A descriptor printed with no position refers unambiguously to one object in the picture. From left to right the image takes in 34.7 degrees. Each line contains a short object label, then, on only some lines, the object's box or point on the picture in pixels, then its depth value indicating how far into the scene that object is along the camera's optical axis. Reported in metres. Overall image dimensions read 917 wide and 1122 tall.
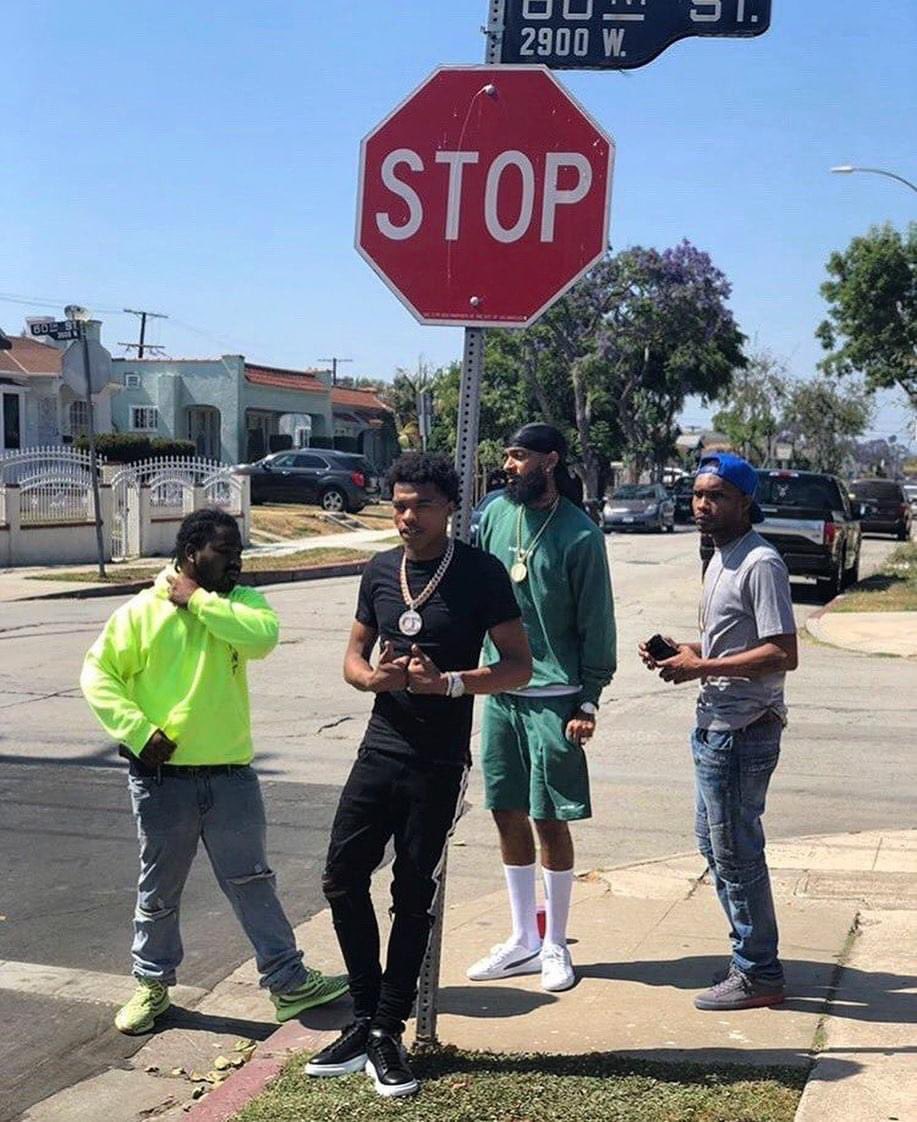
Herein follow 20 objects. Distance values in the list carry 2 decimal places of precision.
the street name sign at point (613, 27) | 4.80
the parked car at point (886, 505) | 42.75
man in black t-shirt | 4.38
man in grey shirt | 4.87
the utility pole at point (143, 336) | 78.31
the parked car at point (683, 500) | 48.50
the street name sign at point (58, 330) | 20.78
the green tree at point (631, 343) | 55.19
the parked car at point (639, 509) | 44.16
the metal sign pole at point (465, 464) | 4.57
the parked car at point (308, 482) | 37.28
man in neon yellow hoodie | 5.07
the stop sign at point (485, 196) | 4.42
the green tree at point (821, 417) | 86.88
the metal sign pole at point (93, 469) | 20.70
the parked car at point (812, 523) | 21.50
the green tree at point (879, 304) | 41.75
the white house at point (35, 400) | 38.91
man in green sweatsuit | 5.21
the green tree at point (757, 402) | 86.25
